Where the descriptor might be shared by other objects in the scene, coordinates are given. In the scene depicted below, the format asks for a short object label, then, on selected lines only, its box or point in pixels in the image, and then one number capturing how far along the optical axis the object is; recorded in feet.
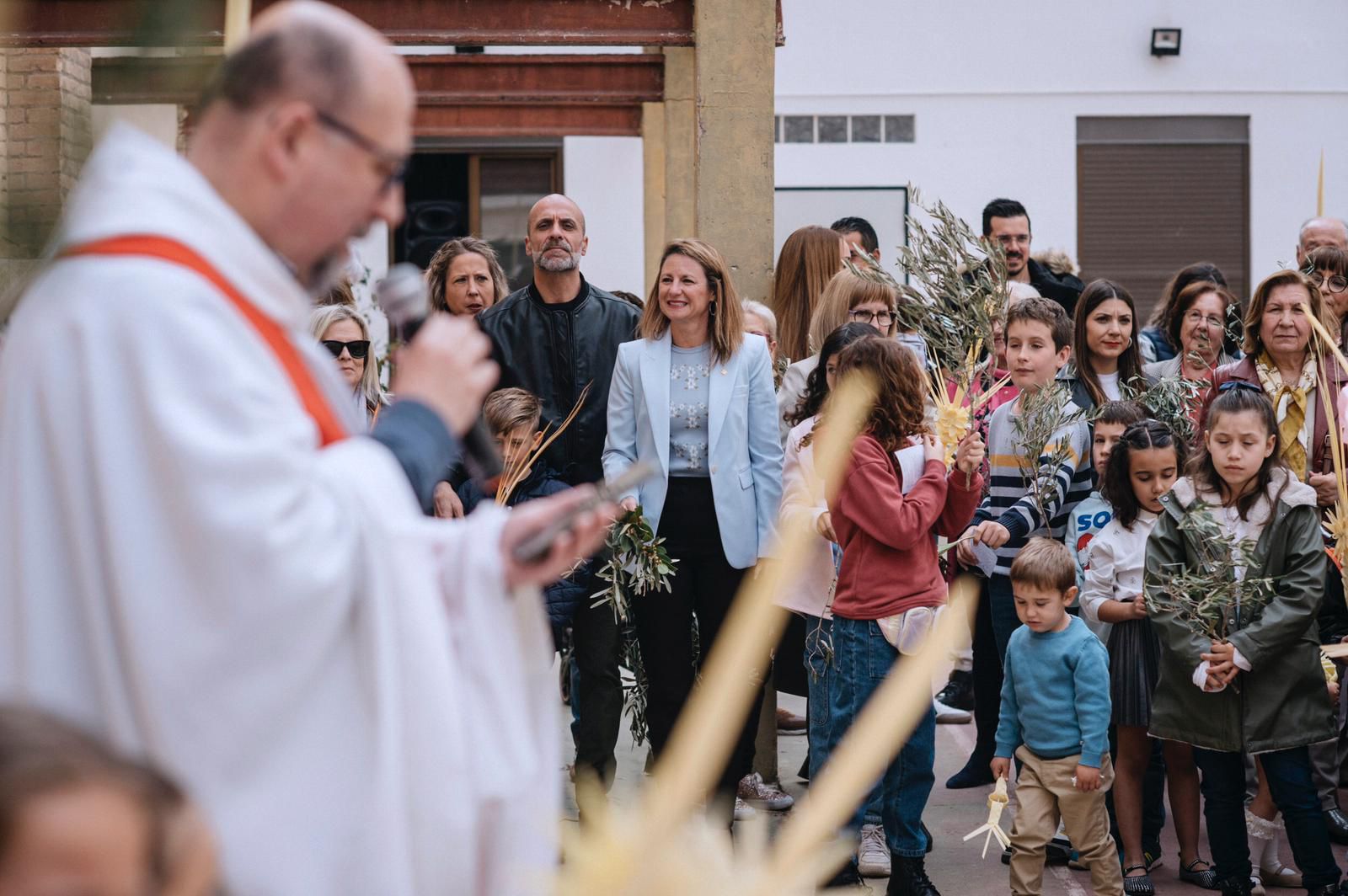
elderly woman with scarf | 20.03
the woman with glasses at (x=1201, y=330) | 22.91
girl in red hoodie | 17.46
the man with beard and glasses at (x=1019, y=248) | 25.80
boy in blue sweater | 16.90
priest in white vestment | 5.70
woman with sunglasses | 18.74
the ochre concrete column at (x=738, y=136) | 21.85
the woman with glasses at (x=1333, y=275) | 21.98
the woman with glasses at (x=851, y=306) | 20.77
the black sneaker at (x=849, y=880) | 17.65
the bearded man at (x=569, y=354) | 19.99
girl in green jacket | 17.30
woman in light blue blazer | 19.47
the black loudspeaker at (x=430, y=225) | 49.70
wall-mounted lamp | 49.80
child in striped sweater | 20.44
